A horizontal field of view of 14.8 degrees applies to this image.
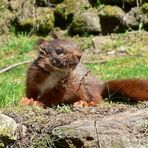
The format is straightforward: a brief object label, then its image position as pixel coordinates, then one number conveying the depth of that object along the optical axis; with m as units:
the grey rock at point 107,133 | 3.74
